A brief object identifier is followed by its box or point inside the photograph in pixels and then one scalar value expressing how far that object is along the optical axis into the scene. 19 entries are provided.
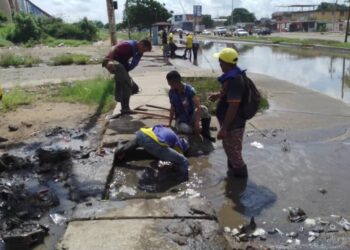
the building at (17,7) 68.31
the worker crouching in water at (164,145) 5.66
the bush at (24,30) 49.97
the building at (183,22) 80.31
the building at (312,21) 88.19
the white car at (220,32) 85.94
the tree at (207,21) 133.38
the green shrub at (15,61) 21.98
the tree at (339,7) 98.32
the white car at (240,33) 78.65
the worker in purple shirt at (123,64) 8.58
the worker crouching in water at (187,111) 6.80
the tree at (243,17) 144.50
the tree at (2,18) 59.97
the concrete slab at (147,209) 4.03
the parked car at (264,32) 80.62
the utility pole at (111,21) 14.10
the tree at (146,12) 49.50
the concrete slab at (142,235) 3.50
